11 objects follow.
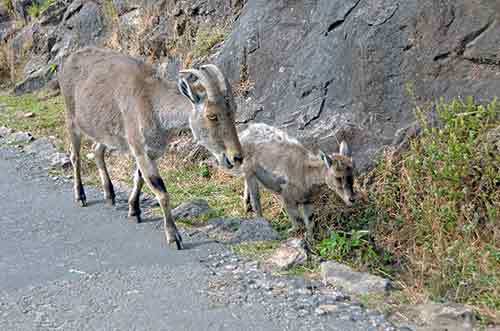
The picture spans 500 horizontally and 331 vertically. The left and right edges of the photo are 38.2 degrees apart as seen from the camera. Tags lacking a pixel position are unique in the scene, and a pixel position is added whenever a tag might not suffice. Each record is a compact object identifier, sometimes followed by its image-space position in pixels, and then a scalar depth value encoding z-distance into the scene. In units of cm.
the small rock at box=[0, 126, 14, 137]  1369
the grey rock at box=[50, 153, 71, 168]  1123
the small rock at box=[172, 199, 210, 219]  872
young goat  827
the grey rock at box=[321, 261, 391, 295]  629
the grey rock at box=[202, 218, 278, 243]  791
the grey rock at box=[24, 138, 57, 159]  1206
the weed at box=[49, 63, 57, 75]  1781
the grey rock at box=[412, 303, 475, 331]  552
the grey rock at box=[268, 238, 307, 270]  698
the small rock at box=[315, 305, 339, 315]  589
